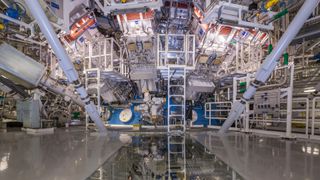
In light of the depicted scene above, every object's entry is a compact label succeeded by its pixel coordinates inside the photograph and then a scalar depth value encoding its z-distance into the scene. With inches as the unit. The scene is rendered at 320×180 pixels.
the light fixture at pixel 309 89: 212.4
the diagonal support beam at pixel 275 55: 159.4
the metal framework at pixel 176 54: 242.4
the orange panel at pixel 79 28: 275.1
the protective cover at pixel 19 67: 197.9
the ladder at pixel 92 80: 249.4
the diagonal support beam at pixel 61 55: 157.1
